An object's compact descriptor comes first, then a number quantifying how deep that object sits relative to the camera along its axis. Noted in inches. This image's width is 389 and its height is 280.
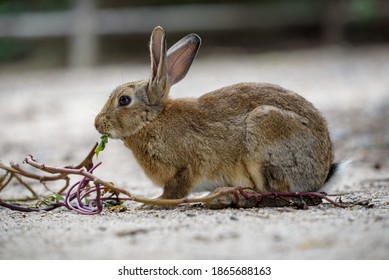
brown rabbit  382.6
